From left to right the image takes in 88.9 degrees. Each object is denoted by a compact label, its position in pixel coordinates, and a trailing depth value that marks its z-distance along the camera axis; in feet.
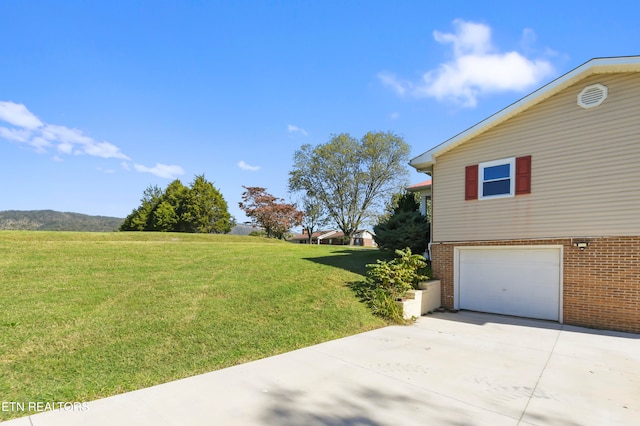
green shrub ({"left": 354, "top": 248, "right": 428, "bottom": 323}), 25.04
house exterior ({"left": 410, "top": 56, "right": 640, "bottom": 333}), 23.75
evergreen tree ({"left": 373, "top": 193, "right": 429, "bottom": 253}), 36.68
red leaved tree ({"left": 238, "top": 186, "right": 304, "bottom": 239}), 118.39
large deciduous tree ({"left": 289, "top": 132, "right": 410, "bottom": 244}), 120.98
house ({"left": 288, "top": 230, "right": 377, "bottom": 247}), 181.09
